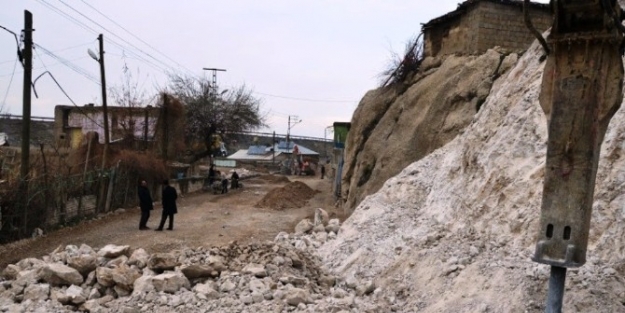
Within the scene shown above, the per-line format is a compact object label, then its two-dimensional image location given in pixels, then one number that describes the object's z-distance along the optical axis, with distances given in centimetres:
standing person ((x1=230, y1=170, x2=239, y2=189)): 2794
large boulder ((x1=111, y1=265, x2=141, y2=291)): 758
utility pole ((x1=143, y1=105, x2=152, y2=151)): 2362
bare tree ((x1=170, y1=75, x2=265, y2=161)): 3019
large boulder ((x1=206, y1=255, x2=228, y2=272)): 801
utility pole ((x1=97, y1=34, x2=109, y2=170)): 1858
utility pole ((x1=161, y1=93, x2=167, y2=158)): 2462
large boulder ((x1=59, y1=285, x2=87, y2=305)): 744
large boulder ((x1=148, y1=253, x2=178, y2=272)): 802
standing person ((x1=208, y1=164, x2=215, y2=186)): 2652
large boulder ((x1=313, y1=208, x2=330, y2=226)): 1141
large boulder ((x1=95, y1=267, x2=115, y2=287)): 776
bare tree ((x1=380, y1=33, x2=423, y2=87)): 1659
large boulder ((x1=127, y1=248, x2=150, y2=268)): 833
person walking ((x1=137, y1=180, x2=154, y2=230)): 1300
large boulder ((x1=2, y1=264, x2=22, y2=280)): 854
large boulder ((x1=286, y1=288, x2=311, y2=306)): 676
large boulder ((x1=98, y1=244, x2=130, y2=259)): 865
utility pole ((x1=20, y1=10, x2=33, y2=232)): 1355
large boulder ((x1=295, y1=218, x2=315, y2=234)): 1112
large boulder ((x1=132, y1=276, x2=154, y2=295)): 738
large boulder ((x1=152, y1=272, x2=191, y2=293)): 741
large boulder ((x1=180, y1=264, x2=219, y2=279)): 775
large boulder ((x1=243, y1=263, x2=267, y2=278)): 763
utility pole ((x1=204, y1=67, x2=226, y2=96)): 3232
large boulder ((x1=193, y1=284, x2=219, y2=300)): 721
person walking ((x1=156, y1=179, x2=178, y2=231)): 1291
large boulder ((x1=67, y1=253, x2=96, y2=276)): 816
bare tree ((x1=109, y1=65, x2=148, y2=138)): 2461
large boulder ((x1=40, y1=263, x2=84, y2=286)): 789
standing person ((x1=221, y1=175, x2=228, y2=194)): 2500
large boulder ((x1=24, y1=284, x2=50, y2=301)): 760
